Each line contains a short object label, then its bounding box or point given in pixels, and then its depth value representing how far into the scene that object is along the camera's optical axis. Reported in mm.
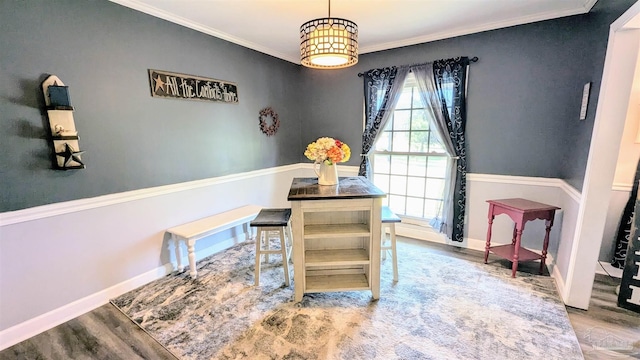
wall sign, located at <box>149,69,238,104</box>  2605
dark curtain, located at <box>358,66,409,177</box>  3500
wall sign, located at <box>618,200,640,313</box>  2096
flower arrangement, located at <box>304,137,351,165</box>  2295
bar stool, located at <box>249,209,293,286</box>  2451
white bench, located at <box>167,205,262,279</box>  2664
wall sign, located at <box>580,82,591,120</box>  2330
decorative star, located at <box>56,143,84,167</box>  2008
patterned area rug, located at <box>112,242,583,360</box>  1815
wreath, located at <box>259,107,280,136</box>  3742
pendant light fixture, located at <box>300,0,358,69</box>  1753
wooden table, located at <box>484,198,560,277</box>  2543
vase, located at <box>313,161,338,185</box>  2412
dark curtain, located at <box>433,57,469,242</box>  3115
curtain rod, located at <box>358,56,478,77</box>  3040
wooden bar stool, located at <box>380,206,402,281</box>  2462
